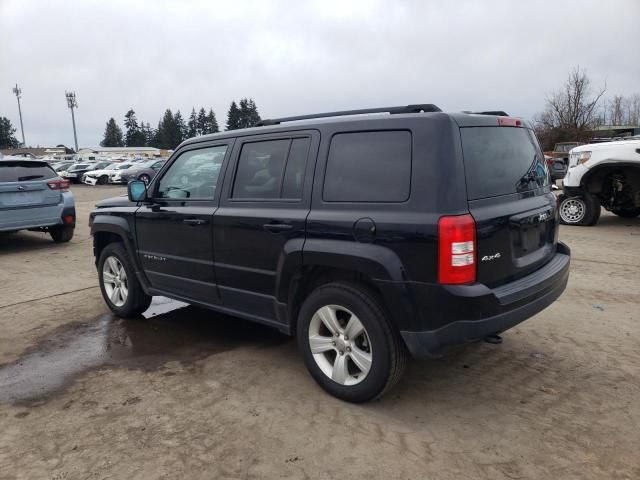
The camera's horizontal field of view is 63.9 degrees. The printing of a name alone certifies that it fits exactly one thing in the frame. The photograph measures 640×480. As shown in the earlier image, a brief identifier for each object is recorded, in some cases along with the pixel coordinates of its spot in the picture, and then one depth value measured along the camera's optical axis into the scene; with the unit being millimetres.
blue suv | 8430
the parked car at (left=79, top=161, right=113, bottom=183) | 33438
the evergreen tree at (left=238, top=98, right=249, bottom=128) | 82225
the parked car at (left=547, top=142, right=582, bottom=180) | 26891
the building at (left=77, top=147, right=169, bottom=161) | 88712
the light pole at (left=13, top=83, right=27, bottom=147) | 83631
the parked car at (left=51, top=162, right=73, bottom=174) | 36544
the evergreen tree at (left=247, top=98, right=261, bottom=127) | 86144
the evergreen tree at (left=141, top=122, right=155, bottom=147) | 124475
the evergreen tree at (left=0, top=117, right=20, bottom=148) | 110519
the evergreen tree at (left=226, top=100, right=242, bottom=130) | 88406
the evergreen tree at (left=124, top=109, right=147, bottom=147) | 121750
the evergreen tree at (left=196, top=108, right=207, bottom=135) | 116750
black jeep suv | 2871
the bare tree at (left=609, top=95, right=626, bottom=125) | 66500
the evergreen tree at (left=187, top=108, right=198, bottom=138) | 118250
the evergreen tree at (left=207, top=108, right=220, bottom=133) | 115812
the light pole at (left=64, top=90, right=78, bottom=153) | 79875
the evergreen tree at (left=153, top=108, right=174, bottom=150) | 115625
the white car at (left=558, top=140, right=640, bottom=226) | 8953
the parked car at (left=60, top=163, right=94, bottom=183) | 33594
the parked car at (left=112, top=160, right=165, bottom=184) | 27562
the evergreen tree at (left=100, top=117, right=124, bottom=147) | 125250
